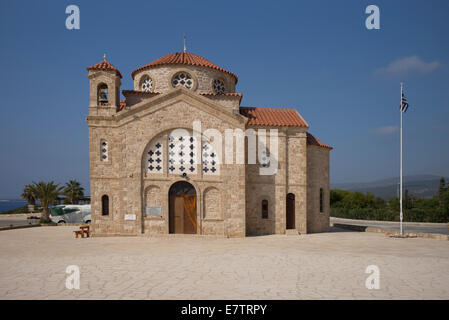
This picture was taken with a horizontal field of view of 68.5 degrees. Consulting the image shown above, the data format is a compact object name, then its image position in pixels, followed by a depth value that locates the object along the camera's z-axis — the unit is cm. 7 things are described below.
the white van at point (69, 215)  3259
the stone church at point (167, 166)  2025
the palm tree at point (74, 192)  4816
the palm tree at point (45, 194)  3284
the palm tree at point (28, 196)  5070
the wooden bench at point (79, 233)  2002
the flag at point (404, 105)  2158
